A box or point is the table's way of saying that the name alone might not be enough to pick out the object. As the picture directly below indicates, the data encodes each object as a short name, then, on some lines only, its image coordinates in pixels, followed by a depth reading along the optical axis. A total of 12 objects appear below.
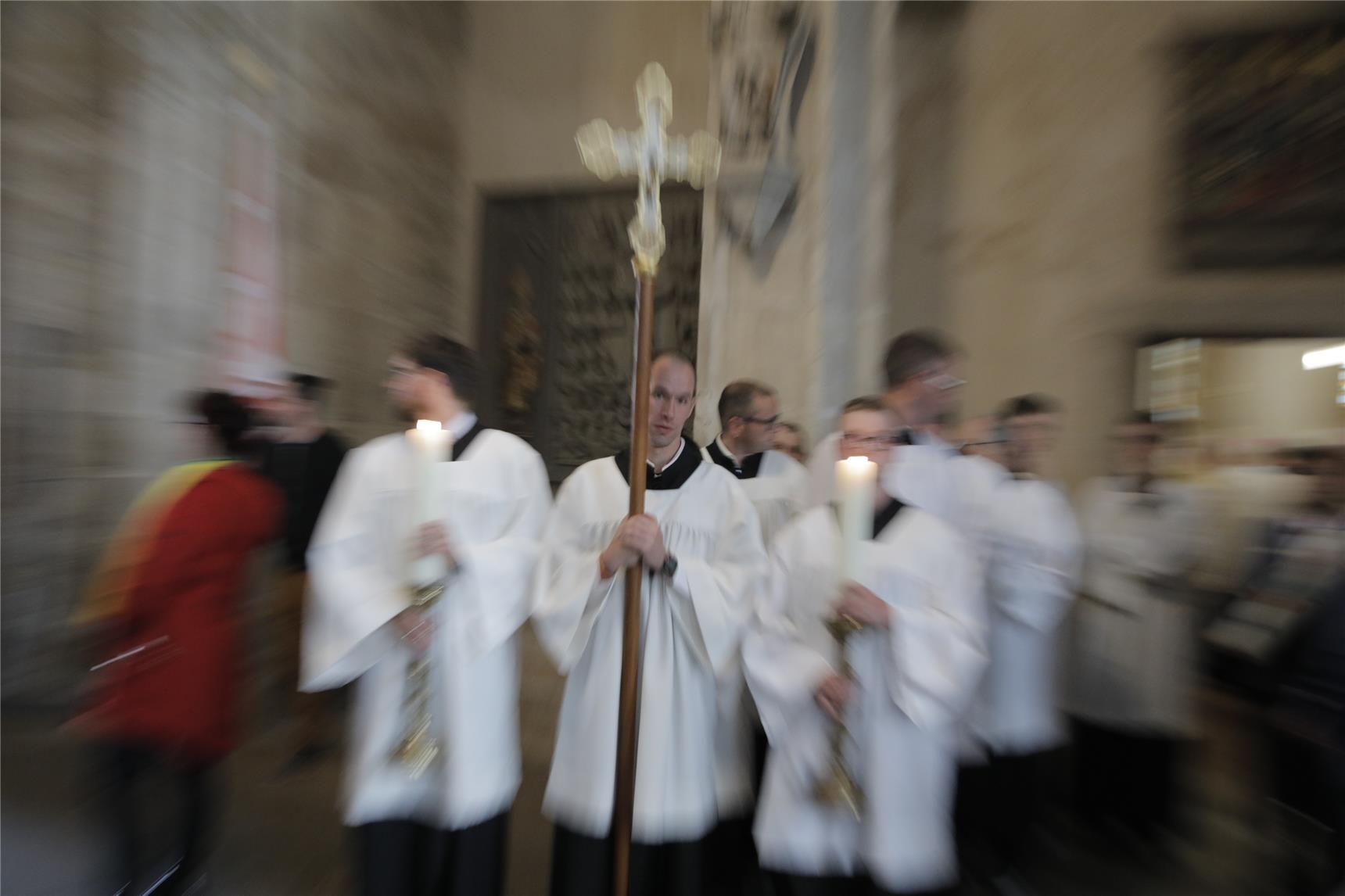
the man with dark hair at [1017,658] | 2.55
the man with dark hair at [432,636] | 1.95
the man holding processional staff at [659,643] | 1.94
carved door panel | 6.53
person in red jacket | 2.01
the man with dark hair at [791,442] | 3.50
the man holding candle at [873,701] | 1.77
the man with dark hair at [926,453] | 2.35
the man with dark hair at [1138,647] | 2.74
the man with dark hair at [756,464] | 2.69
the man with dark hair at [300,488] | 3.21
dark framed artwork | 3.72
